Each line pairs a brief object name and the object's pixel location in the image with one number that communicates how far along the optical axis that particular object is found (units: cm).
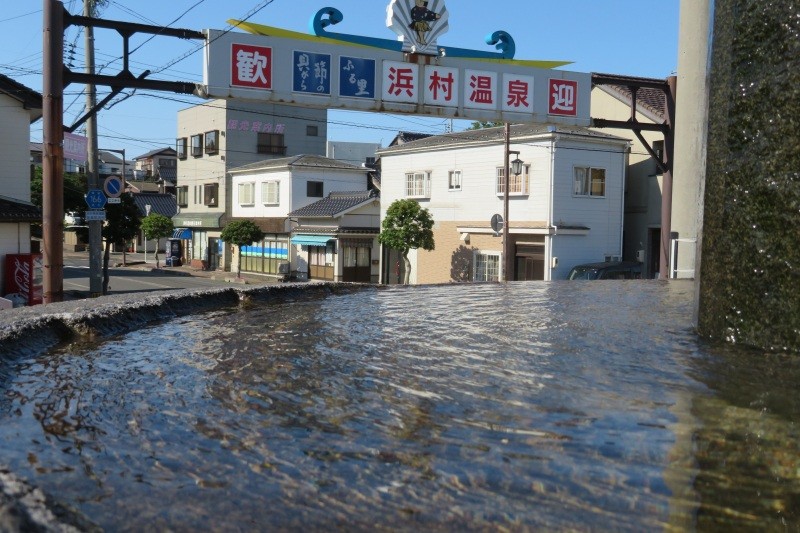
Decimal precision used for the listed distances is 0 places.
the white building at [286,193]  3828
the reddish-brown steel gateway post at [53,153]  984
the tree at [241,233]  3897
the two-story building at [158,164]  6854
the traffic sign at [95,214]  1527
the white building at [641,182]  2619
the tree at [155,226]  4516
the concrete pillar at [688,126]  1375
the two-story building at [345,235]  3456
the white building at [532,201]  2575
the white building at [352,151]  5635
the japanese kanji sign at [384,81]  1189
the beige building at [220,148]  4466
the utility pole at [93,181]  1516
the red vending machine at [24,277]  1691
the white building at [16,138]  1941
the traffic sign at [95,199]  1534
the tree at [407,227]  2850
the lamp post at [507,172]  2330
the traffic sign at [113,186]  1709
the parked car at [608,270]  2330
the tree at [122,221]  2347
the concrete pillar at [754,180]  396
